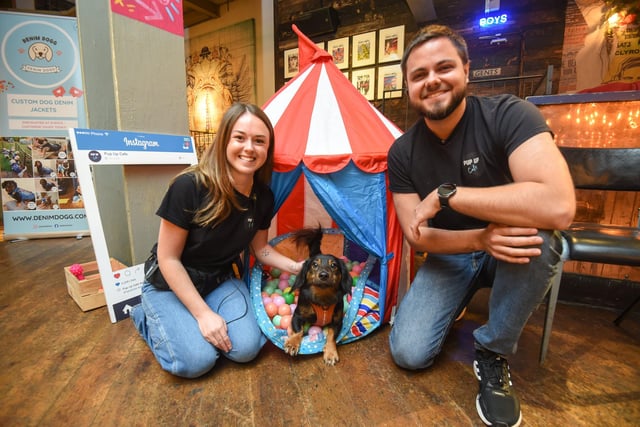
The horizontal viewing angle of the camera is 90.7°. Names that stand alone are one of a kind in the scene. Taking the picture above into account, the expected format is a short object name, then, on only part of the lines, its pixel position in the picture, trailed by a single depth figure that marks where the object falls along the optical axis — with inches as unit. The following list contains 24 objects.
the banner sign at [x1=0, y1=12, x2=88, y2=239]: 147.5
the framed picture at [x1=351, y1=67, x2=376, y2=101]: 221.1
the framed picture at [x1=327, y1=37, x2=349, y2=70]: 227.0
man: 45.8
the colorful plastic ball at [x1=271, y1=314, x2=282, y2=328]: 75.5
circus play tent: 69.9
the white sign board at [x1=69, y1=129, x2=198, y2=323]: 75.4
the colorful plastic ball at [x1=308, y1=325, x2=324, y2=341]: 68.1
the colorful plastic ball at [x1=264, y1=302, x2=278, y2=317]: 78.2
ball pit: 67.5
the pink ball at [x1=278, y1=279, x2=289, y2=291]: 89.0
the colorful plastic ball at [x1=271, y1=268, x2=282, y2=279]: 96.3
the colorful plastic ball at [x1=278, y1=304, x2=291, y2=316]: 78.2
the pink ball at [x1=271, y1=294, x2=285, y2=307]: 80.7
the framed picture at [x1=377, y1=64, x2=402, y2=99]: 211.3
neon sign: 179.5
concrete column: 86.0
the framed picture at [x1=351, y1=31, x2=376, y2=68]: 216.5
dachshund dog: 64.2
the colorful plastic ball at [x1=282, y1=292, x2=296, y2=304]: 82.6
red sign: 82.8
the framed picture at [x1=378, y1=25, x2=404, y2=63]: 207.9
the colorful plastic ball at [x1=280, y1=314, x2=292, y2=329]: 73.9
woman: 58.0
